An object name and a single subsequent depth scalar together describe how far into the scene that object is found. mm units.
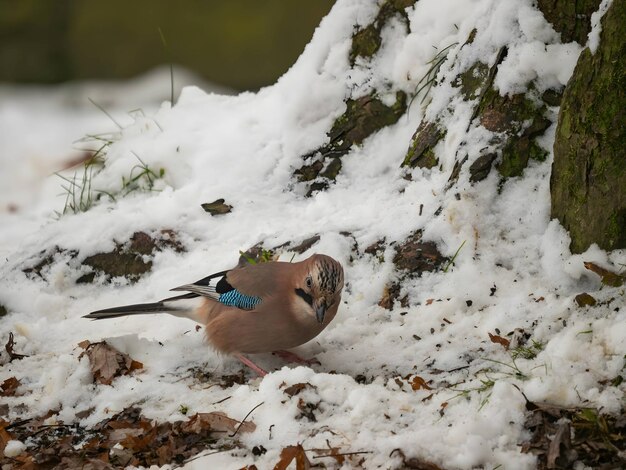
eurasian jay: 6887
